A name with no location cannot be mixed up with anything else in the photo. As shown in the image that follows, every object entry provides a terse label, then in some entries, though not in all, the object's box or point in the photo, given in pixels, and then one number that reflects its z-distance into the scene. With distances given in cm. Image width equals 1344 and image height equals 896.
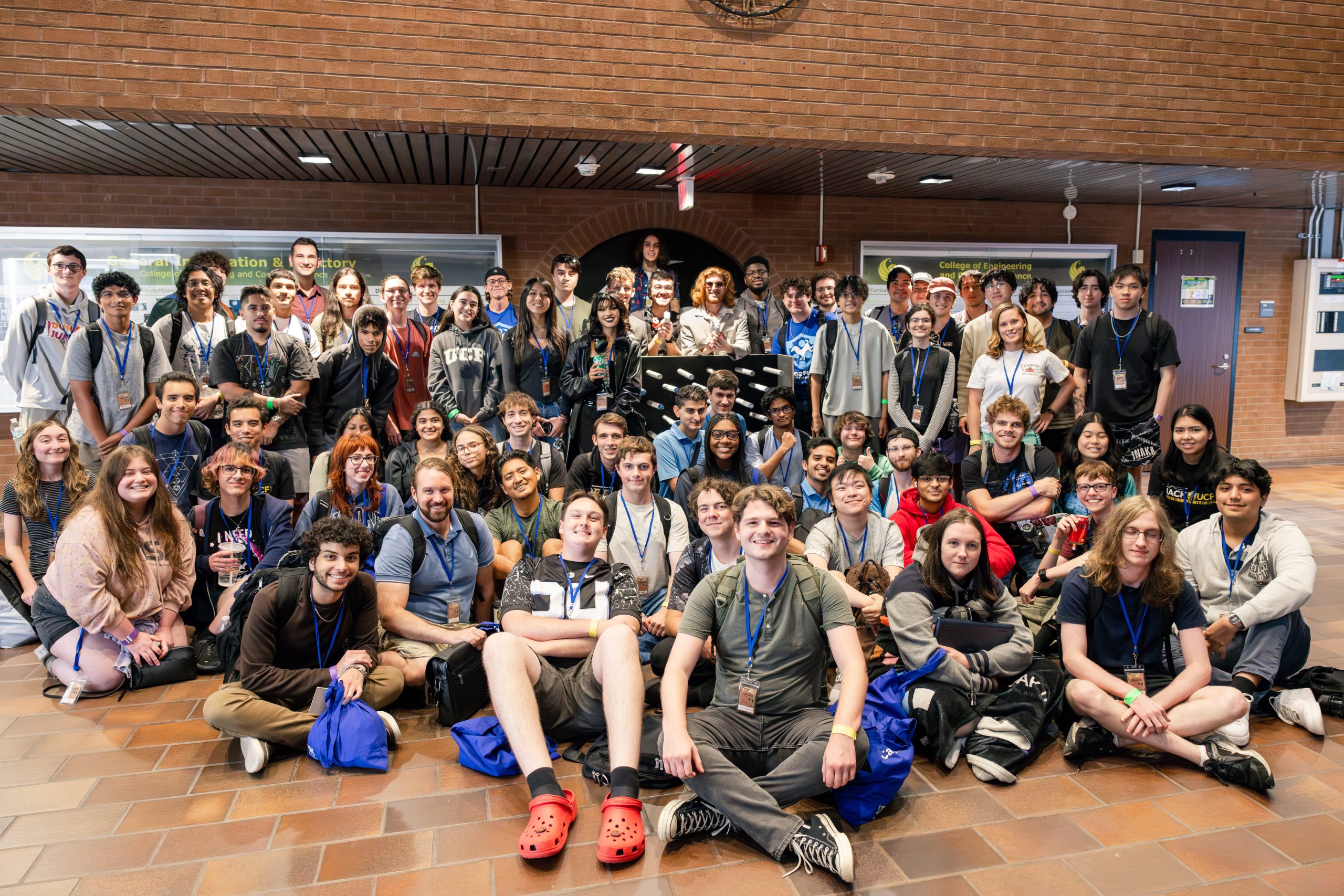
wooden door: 1074
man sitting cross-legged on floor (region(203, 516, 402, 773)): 342
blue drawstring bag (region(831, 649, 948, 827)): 300
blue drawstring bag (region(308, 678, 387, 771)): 342
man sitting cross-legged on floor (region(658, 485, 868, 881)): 288
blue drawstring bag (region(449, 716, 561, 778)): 339
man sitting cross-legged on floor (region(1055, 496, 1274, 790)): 337
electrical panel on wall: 1101
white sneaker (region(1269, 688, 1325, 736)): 369
